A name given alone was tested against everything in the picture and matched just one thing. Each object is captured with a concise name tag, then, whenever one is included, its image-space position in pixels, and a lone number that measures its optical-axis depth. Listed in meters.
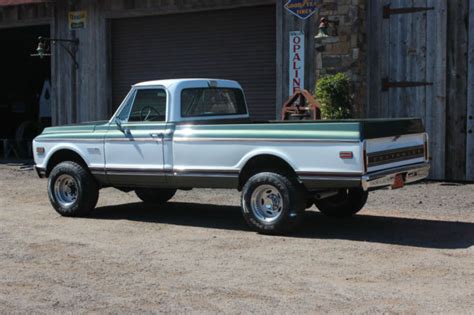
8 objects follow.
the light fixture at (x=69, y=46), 17.06
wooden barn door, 12.72
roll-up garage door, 14.88
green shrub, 12.75
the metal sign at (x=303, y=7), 13.60
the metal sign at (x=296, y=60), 13.91
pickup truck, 7.59
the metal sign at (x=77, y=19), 17.33
